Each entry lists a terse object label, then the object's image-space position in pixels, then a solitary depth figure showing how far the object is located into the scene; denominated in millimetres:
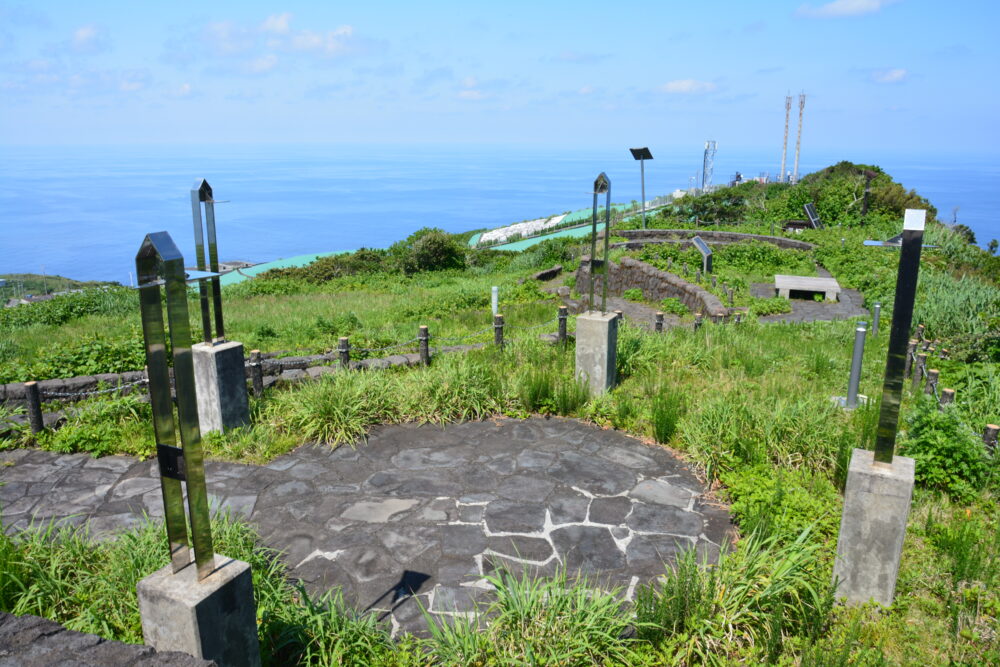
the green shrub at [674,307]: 17828
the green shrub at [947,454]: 6023
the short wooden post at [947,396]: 7359
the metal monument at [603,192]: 8391
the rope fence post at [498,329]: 10617
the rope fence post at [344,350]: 9578
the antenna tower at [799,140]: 56481
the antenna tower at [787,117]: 60750
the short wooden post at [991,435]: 6398
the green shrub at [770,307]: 16891
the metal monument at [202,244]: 6730
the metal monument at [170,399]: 3119
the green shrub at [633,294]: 20391
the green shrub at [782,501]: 5230
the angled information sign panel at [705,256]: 21312
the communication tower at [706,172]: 52250
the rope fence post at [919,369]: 9070
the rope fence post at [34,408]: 7492
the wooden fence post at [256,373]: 8594
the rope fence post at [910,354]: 10148
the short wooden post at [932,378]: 8172
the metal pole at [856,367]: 8039
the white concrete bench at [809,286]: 18453
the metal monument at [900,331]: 4324
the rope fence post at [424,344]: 9958
